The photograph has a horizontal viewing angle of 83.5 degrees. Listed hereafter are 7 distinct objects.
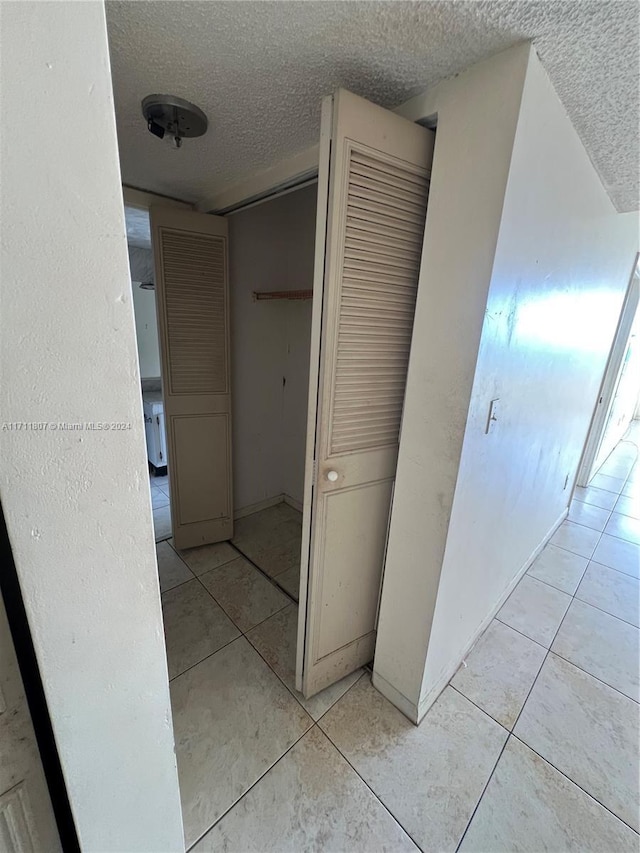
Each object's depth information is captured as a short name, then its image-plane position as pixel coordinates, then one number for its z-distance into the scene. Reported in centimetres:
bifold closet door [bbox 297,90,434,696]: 104
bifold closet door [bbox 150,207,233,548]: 201
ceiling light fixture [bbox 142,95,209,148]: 111
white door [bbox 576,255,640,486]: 289
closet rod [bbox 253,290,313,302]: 227
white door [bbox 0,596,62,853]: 57
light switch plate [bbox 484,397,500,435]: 122
